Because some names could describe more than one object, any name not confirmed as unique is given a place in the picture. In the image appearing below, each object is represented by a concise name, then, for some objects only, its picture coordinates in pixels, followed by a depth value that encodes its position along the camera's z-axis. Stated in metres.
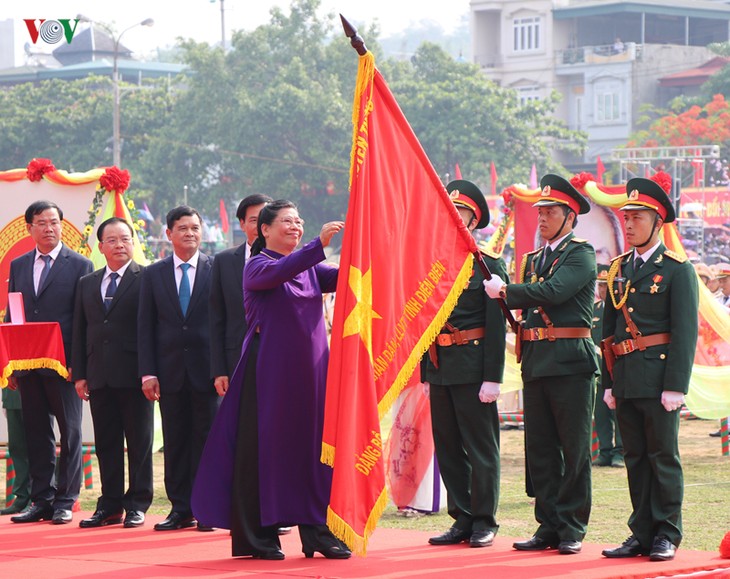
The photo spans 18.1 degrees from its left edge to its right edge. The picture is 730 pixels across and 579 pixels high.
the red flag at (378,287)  9.74
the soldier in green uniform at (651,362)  10.41
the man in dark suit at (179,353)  12.53
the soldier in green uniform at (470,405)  11.19
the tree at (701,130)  72.53
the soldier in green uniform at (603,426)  18.71
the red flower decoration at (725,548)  10.27
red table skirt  13.05
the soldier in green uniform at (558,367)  10.62
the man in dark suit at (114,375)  12.88
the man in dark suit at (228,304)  12.15
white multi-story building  98.13
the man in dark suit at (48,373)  13.48
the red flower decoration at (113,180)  15.62
